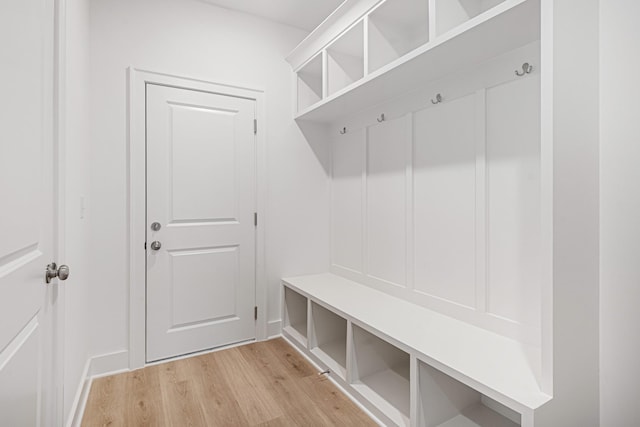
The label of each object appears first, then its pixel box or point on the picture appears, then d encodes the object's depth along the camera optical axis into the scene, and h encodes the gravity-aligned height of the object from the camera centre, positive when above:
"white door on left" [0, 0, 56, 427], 0.77 +0.00
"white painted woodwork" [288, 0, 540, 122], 1.28 +0.77
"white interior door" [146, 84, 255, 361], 2.33 -0.06
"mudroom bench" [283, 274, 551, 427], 1.28 -0.66
